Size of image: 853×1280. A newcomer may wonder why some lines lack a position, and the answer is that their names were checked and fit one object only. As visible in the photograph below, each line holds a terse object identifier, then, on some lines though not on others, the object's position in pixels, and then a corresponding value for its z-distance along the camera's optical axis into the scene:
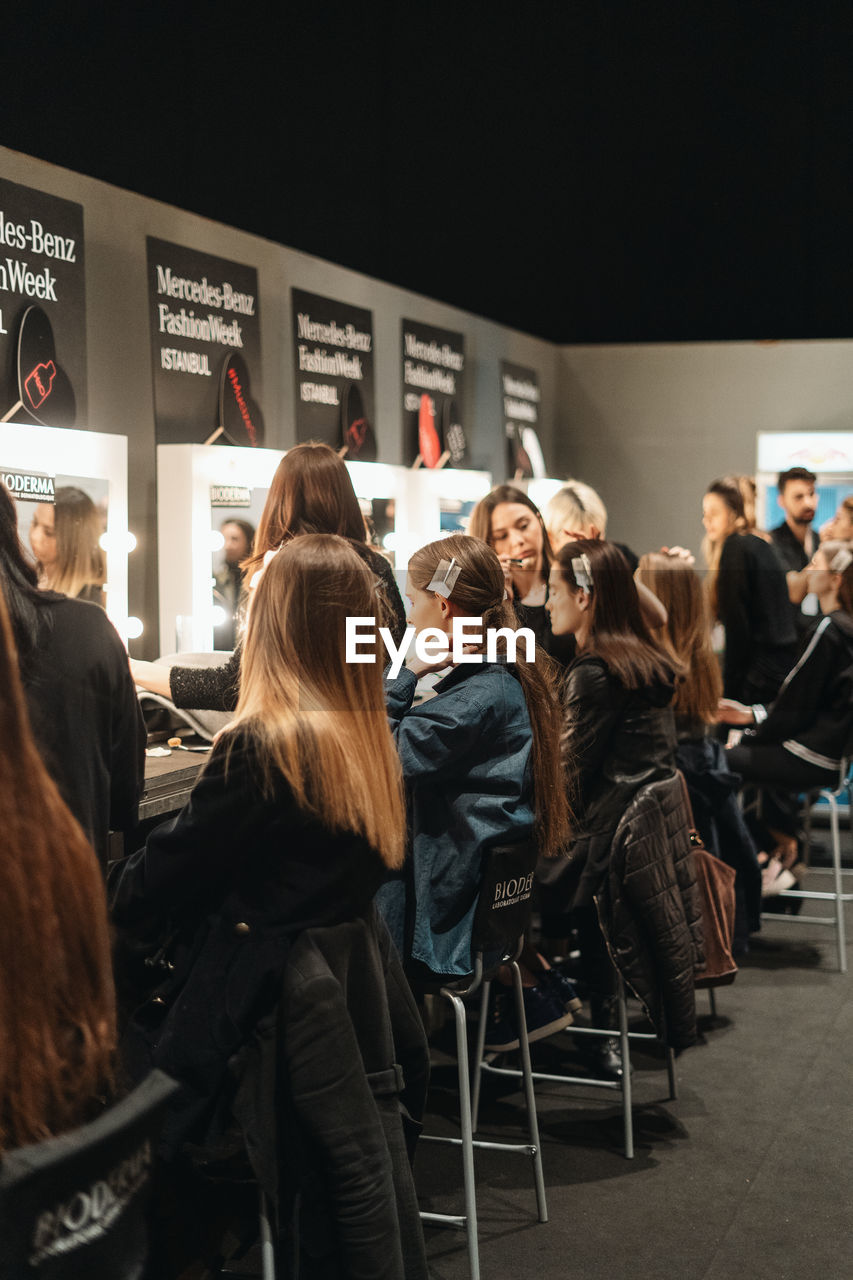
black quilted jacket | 2.82
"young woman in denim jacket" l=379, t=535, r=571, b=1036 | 2.33
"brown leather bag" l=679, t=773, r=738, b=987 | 3.22
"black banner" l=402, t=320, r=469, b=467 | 5.16
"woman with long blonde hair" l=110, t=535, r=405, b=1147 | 1.73
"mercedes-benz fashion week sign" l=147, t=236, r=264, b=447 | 3.63
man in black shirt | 5.49
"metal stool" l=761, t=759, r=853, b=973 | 4.34
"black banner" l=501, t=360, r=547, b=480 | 6.07
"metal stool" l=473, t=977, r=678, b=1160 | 2.94
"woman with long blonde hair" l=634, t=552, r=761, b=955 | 3.58
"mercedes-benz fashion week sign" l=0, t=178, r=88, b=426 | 3.05
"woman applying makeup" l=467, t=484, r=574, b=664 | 3.65
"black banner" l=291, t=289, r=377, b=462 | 4.36
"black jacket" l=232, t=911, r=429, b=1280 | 1.70
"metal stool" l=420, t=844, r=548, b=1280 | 2.33
